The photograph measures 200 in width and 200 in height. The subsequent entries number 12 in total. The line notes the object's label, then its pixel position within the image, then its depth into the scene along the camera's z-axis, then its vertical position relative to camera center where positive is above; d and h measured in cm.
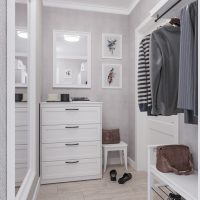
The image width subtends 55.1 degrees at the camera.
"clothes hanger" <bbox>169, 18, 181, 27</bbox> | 148 +60
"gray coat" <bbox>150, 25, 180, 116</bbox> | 137 +21
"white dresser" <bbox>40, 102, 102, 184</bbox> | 250 -58
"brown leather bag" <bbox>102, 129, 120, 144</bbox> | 298 -61
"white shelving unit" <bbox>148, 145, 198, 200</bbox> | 119 -57
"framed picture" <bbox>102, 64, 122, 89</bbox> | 321 +38
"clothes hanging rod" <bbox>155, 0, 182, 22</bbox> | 135 +66
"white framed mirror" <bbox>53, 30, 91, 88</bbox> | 304 +62
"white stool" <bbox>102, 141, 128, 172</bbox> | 287 -75
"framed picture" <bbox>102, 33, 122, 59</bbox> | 321 +89
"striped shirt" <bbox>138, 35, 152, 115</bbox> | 153 +16
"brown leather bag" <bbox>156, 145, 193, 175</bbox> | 149 -47
